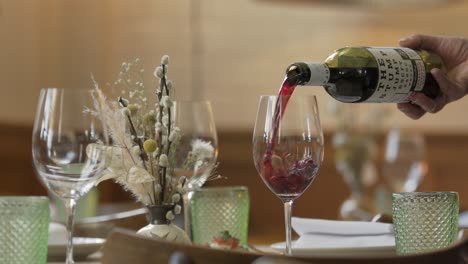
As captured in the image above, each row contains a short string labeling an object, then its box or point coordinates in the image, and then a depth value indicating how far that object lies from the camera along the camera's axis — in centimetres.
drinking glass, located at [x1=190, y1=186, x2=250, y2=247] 262
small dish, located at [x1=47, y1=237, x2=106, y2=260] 265
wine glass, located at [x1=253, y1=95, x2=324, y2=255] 236
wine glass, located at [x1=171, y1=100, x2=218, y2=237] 249
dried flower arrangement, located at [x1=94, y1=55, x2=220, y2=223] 237
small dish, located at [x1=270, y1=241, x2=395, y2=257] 248
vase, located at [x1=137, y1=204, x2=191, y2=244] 237
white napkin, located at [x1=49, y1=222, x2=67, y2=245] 274
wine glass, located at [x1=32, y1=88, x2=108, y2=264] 245
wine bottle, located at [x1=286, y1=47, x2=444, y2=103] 251
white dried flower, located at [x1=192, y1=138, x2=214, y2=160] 251
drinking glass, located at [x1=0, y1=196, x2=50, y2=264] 237
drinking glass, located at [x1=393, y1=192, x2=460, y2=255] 230
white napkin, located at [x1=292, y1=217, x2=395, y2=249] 256
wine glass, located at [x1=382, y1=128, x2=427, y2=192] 474
